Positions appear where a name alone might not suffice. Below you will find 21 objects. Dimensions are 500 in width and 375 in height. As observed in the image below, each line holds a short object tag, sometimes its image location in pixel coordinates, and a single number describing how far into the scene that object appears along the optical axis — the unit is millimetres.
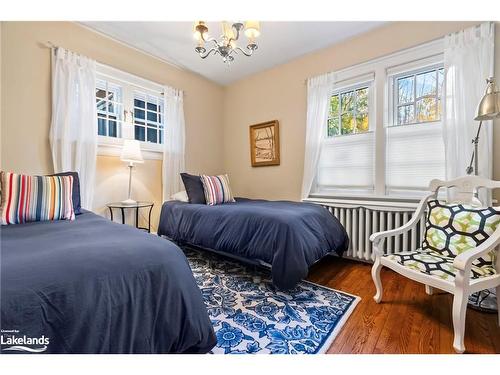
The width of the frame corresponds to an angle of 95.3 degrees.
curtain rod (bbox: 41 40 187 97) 2215
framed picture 3361
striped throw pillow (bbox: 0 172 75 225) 1488
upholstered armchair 1229
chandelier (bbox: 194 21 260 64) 1680
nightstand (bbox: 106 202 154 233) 2520
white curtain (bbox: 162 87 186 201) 3158
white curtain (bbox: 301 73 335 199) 2840
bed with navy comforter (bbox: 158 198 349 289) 1793
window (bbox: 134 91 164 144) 2978
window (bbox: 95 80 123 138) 2652
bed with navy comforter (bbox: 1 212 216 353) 677
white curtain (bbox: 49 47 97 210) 2238
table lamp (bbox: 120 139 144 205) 2529
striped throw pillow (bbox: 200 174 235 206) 2756
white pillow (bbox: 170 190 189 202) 2906
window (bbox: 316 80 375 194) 2699
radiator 2230
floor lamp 1476
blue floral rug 1266
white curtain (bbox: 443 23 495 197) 1898
